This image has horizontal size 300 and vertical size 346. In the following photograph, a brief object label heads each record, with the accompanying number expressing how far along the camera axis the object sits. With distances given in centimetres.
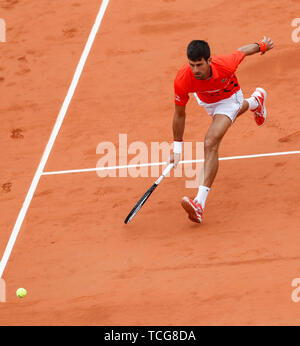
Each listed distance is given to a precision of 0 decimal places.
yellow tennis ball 1752
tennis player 1806
